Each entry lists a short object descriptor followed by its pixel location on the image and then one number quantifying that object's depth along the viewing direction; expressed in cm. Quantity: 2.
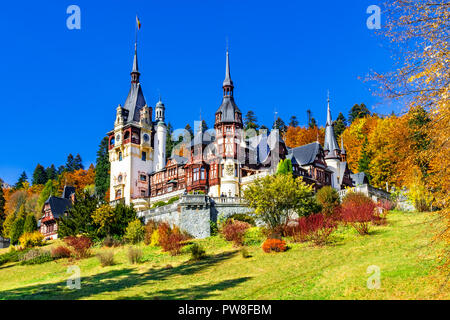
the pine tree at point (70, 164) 10581
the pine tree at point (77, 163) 10650
